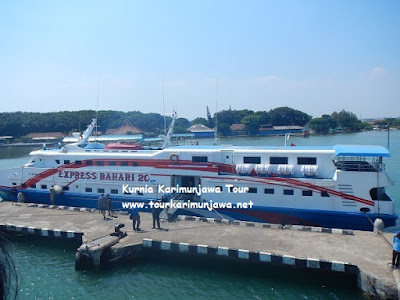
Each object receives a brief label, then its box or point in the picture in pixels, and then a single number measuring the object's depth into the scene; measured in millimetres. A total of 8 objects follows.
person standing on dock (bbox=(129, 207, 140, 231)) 13719
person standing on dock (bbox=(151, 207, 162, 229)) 13953
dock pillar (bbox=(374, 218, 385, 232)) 12843
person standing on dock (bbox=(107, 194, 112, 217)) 15959
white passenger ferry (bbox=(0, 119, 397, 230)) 14430
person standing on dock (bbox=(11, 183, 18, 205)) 19906
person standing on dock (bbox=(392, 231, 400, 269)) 9516
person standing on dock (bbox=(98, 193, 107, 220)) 15672
